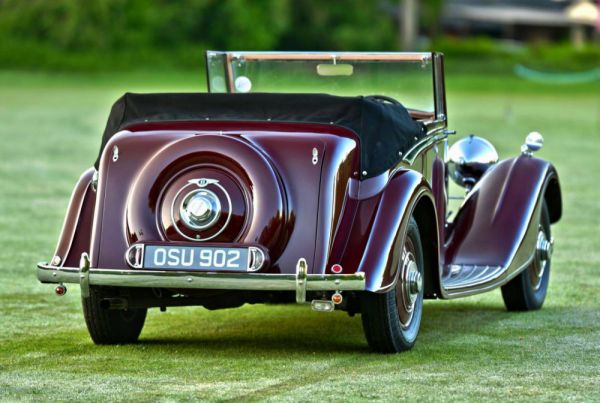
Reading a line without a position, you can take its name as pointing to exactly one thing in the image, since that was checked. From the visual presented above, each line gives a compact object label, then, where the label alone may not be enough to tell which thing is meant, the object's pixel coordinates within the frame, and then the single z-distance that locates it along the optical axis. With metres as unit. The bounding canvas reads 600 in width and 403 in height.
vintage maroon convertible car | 11.19
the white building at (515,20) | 161.66
